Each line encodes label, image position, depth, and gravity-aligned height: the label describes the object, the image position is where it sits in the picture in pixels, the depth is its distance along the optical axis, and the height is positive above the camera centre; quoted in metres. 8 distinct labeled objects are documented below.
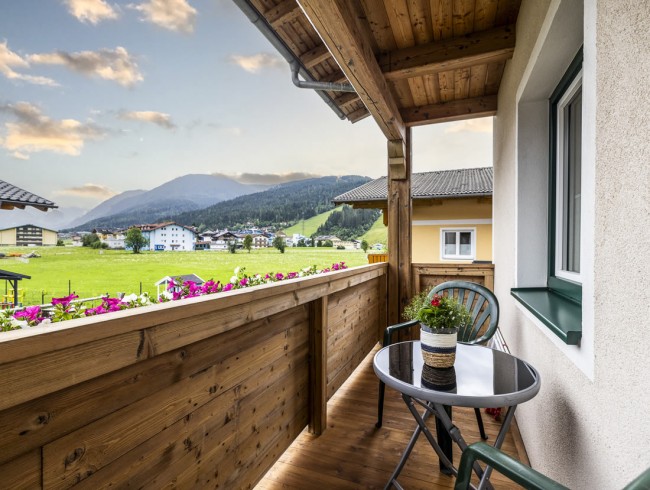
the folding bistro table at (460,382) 1.20 -0.54
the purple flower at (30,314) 0.82 -0.17
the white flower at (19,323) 0.76 -0.18
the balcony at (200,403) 0.70 -0.48
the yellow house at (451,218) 6.13 +0.54
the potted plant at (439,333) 1.41 -0.36
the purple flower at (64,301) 0.91 -0.15
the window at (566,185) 1.70 +0.34
